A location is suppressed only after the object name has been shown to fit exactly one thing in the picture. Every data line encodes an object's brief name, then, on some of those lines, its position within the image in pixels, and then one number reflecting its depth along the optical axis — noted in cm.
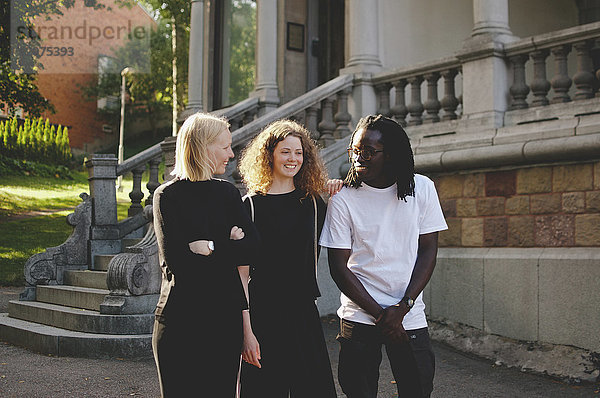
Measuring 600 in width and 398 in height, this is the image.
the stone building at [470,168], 634
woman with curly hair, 311
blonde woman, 275
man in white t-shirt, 300
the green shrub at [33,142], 2133
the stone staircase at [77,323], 641
